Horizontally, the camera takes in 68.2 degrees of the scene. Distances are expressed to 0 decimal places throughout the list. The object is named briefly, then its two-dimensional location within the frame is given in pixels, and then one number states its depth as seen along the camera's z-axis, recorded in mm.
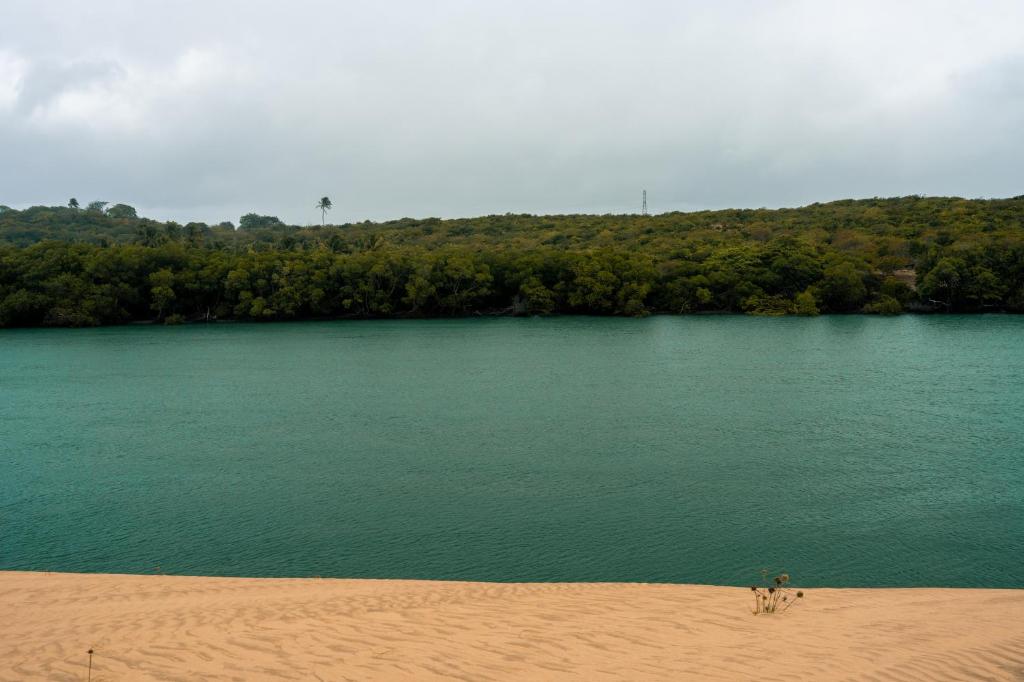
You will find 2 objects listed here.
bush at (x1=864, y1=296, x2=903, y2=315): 83438
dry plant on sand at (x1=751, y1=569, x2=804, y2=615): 11781
